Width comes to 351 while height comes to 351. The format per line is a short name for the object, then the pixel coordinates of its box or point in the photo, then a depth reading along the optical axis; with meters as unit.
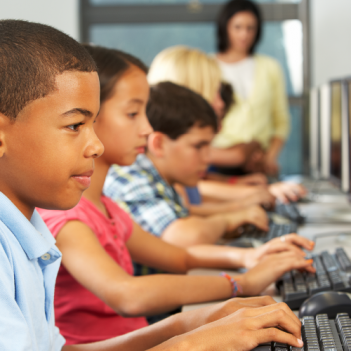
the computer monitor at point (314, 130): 2.28
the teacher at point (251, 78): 2.89
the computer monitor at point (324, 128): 1.95
